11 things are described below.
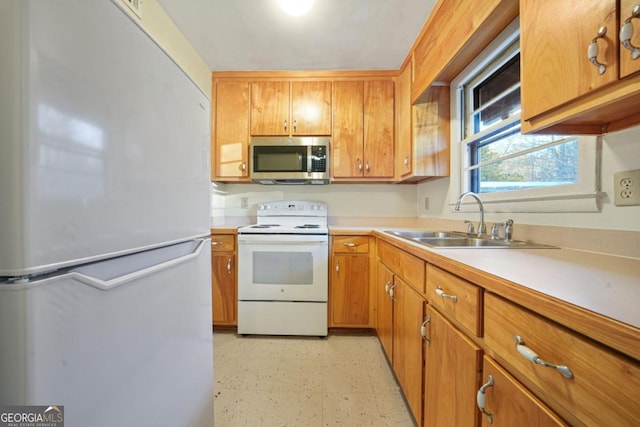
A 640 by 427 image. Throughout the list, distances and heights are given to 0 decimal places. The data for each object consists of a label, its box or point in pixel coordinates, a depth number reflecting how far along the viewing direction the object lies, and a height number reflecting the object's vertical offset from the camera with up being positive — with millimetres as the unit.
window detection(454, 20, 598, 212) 993 +334
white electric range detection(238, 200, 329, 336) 2010 -569
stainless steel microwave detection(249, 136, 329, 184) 2217 +490
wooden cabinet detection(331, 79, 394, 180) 2258 +787
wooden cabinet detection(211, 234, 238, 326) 2062 -622
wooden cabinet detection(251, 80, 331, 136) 2266 +975
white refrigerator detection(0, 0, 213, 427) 370 -9
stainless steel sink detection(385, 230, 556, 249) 1046 -146
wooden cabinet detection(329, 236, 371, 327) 2045 -635
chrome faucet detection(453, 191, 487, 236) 1352 -50
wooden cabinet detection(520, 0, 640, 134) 553 +369
